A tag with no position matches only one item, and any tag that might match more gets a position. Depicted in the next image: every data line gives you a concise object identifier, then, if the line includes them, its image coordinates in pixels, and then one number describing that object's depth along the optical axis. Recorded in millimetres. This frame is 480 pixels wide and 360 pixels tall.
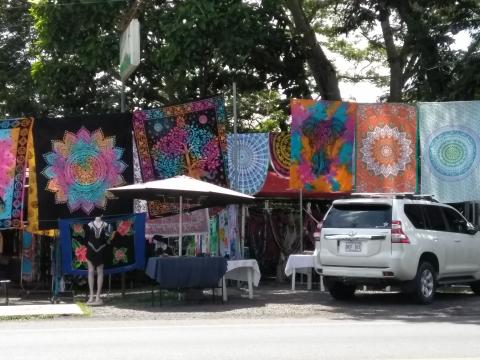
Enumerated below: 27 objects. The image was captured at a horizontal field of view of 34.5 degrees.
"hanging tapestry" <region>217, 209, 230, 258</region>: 17969
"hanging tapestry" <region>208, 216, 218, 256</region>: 17969
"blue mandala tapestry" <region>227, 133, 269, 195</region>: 18406
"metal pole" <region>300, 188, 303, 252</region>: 17938
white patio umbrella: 14523
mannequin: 15000
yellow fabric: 15930
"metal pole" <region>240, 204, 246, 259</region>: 17738
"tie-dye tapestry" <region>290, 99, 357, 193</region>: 17656
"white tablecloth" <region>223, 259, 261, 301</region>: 15477
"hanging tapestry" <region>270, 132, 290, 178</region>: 18703
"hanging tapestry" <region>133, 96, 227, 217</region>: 16828
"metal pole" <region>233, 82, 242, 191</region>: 17344
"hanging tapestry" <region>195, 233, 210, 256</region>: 17491
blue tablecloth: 14289
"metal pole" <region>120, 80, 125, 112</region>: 18319
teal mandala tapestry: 17562
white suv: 13961
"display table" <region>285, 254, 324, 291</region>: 16719
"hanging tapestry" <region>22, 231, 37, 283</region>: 17922
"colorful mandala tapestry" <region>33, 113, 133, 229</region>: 15984
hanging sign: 17016
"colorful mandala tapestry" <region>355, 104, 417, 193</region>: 17641
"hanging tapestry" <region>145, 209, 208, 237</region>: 17078
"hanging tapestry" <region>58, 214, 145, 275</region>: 15523
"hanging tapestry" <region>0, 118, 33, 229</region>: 15891
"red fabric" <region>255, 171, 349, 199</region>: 18891
